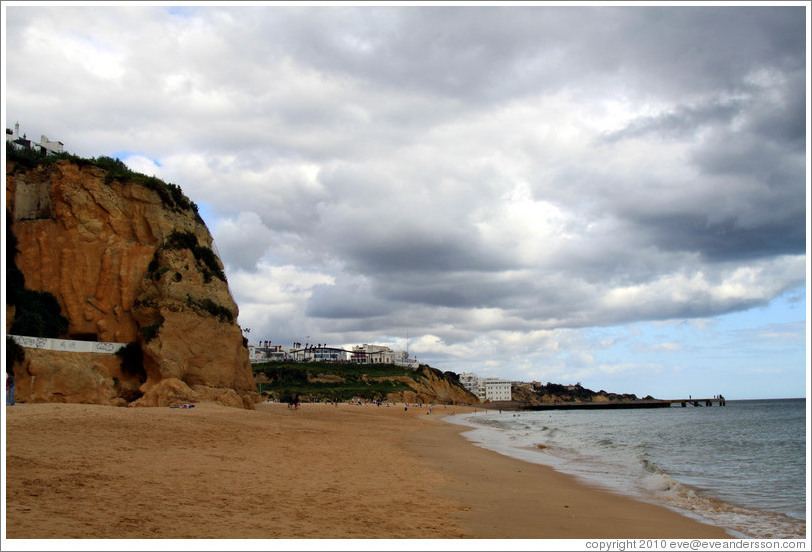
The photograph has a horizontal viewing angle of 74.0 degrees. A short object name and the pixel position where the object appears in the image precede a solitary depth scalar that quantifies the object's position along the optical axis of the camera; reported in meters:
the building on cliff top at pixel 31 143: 45.66
